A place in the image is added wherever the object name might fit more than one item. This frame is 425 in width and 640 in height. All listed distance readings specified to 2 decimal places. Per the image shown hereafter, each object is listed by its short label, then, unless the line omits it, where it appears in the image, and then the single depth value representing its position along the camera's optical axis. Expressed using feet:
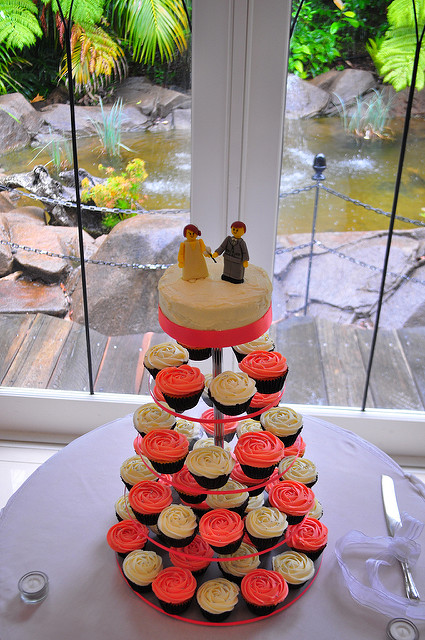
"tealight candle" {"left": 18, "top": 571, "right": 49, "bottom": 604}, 4.16
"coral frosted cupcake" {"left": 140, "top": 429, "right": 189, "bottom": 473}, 4.34
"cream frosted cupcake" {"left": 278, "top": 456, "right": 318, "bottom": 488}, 4.69
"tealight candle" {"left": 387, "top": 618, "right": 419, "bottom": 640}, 3.91
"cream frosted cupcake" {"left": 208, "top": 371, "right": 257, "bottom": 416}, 4.20
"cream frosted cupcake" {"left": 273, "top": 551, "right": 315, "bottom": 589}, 4.30
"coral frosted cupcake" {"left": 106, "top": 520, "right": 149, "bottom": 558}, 4.52
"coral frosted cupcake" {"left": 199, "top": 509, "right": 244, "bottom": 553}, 4.16
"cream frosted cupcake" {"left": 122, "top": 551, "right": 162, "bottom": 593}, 4.24
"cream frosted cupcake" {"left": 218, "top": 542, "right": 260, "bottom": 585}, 4.41
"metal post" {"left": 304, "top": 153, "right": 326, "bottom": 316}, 6.22
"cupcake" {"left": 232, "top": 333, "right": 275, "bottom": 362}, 4.74
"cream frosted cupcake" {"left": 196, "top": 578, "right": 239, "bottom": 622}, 4.09
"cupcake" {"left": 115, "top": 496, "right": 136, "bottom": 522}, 4.74
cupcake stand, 3.98
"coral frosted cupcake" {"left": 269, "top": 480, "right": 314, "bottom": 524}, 4.39
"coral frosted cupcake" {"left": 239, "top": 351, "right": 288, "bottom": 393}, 4.44
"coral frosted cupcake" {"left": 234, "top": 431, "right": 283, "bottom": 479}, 4.29
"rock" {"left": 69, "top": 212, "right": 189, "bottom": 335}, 6.64
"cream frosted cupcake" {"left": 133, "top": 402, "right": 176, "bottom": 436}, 4.61
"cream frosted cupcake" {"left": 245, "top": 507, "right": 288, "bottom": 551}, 4.35
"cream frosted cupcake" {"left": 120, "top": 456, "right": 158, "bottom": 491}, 4.80
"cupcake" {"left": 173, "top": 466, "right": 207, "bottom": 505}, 4.35
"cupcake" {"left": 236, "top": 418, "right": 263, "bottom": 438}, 4.92
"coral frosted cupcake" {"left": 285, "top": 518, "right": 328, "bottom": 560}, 4.48
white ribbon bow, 4.11
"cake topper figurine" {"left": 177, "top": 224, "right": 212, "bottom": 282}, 3.97
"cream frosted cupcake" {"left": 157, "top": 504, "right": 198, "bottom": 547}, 4.32
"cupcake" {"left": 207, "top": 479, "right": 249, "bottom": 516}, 4.42
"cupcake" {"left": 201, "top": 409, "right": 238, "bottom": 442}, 5.24
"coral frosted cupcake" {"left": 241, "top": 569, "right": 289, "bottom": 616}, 4.09
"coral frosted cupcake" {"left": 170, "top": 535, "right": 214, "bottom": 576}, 4.38
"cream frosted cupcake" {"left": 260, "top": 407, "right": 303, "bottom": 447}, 4.62
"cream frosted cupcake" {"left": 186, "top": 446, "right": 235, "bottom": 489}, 4.22
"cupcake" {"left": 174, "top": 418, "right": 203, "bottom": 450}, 5.12
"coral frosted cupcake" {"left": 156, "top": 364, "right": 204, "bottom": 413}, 4.31
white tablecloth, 4.04
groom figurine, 3.95
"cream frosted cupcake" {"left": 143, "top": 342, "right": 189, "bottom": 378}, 4.61
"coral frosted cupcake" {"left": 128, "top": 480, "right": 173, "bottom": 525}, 4.48
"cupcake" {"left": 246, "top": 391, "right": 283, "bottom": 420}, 4.55
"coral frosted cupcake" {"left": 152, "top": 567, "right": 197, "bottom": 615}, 4.11
